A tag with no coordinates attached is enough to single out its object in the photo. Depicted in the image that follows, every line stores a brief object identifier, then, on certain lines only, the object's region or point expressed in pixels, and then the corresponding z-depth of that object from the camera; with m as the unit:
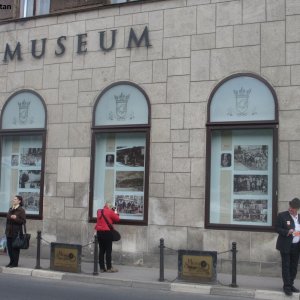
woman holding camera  9.04
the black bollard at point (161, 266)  8.35
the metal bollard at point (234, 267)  7.87
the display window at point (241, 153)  9.30
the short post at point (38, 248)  9.35
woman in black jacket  9.37
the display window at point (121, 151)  10.30
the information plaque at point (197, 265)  8.02
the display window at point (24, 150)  11.32
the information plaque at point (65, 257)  8.88
